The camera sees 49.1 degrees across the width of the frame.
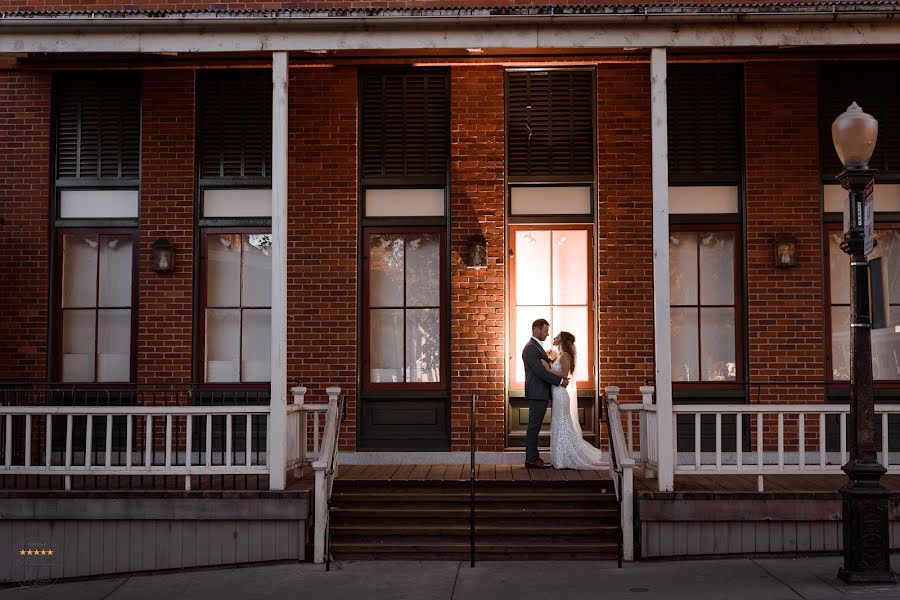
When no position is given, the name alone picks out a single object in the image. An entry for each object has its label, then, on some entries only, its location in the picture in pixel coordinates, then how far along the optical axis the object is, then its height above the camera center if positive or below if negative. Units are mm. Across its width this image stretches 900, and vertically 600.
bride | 10227 -858
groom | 10305 -517
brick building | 10938 +1367
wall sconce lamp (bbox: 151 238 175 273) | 11086 +991
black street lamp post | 7395 -365
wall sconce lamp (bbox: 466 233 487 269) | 10914 +1035
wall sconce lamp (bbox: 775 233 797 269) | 10727 +1034
